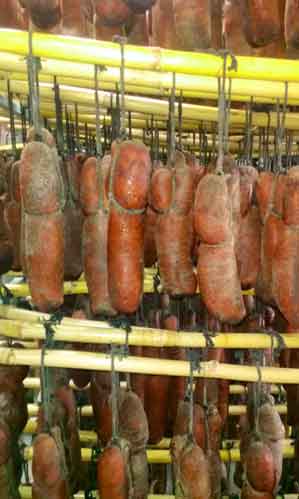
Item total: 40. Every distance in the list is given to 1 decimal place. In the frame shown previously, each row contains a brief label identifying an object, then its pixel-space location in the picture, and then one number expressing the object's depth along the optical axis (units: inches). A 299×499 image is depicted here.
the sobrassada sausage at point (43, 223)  52.1
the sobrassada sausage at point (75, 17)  59.0
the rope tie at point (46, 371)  63.5
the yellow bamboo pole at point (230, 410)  98.3
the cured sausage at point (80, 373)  84.6
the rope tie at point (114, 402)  62.0
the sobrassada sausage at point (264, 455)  64.7
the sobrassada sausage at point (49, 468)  61.8
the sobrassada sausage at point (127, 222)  52.4
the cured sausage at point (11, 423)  66.6
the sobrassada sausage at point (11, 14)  57.6
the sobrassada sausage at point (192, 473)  64.1
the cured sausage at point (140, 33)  64.0
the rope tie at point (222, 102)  51.2
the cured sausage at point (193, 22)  54.9
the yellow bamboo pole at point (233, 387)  97.3
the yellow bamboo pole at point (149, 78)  52.2
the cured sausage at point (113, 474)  60.4
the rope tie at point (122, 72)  49.6
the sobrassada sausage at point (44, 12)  49.5
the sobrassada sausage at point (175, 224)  55.9
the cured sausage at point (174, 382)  79.1
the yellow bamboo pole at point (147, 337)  63.9
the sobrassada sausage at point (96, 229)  57.1
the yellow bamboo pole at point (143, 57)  49.0
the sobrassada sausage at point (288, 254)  54.3
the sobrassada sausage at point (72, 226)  64.2
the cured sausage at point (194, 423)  68.3
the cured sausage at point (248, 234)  59.9
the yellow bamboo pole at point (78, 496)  83.2
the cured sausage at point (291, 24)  52.2
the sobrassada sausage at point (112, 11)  52.9
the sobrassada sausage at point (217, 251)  52.0
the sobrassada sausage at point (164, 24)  60.3
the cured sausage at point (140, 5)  51.9
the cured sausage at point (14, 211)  63.2
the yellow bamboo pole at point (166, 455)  89.1
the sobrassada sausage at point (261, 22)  54.6
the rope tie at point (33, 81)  48.8
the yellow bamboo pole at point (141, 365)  62.2
